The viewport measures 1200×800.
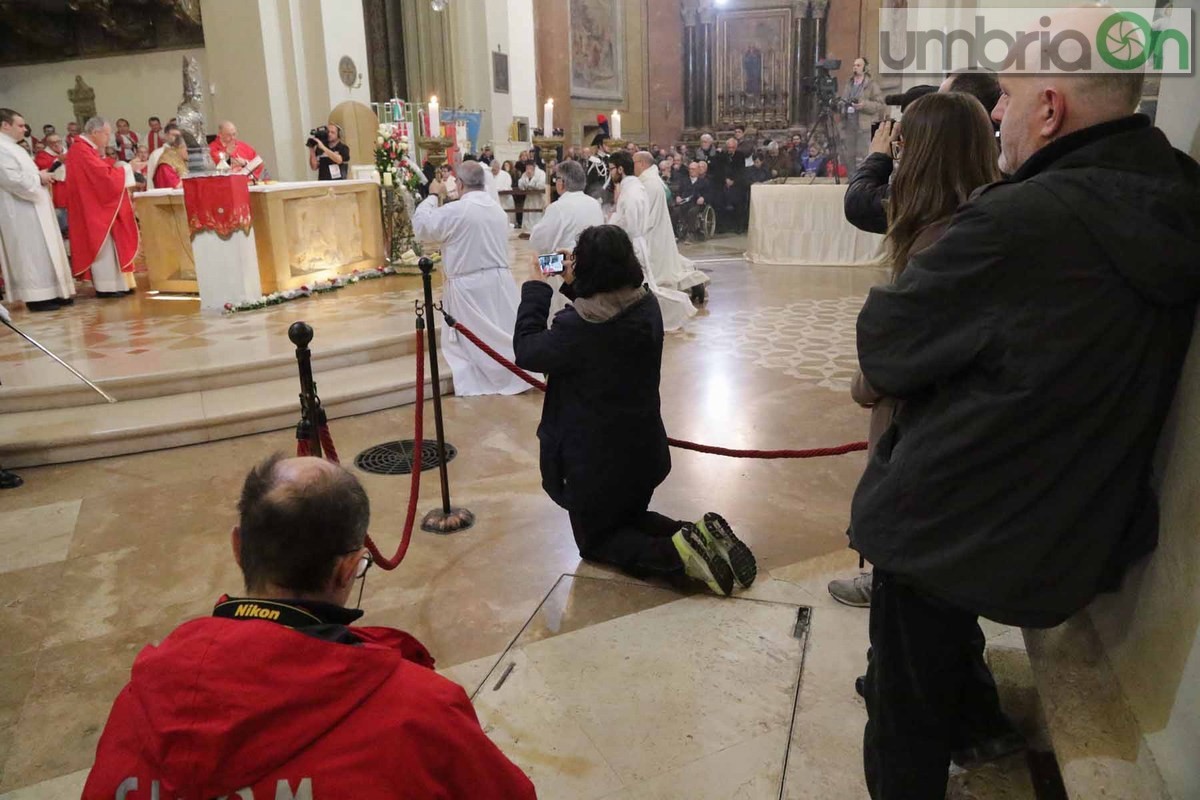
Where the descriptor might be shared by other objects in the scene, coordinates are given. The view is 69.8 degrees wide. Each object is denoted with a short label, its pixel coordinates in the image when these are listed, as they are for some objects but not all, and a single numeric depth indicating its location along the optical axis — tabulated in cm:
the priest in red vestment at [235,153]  873
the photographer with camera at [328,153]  1092
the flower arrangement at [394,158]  981
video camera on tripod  1448
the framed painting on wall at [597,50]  2019
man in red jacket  113
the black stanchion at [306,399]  280
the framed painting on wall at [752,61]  2089
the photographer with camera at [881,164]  266
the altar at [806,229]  1238
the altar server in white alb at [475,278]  658
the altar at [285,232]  845
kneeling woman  324
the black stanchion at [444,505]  403
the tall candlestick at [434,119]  1005
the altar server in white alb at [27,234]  801
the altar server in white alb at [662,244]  899
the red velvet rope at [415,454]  288
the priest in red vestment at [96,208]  887
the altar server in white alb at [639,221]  859
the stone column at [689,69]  2133
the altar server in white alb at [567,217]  641
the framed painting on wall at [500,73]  1705
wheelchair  1652
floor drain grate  496
